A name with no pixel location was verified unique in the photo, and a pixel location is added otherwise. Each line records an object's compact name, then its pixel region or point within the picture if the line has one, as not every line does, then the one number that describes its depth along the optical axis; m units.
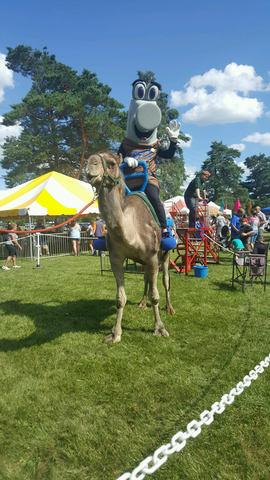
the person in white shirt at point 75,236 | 16.85
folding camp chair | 7.89
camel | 3.85
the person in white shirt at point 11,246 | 12.49
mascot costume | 5.68
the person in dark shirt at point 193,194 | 11.46
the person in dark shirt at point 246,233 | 11.58
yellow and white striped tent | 15.12
